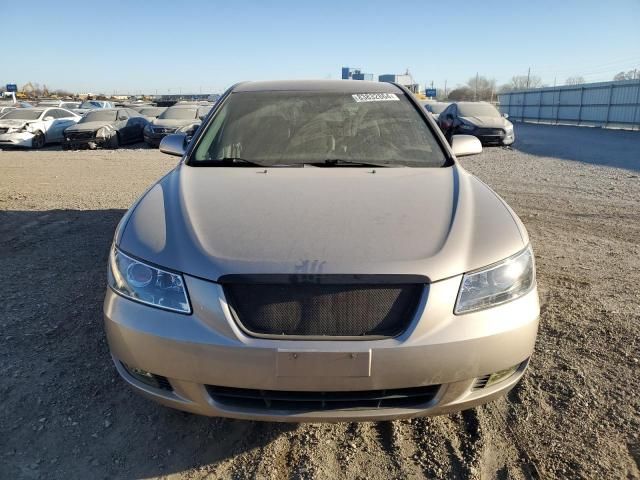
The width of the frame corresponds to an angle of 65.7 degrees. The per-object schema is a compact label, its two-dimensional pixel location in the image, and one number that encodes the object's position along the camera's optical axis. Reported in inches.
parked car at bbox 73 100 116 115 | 1294.4
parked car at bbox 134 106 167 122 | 910.4
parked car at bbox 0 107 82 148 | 661.9
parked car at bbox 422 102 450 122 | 928.0
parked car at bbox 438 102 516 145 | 637.9
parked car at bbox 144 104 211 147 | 663.1
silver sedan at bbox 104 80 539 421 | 74.6
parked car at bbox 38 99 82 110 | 1292.8
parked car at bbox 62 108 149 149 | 649.6
